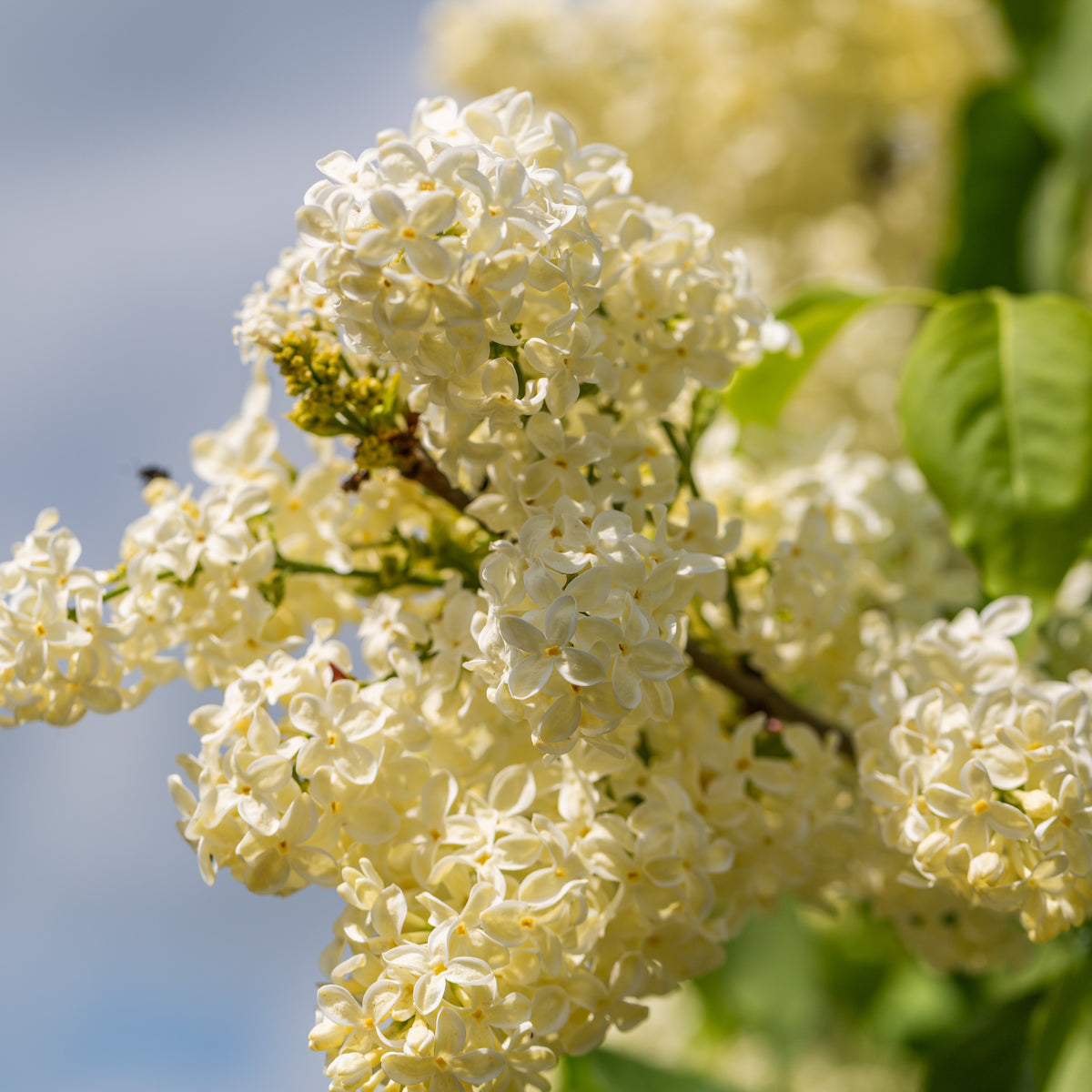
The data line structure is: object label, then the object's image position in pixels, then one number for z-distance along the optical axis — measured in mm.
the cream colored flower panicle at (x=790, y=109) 2185
